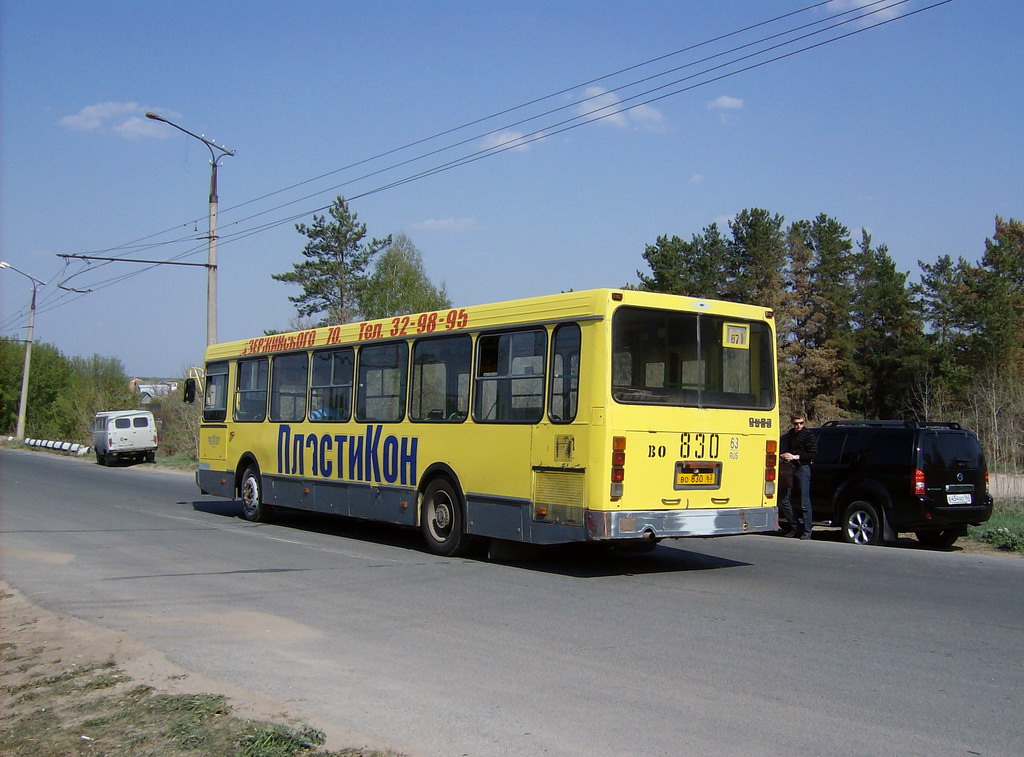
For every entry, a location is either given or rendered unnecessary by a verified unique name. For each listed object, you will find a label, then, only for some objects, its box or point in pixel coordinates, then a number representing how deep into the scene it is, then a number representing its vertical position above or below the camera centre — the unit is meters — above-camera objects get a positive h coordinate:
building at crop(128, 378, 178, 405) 49.31 +3.17
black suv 13.93 -0.25
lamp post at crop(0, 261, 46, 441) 57.59 +3.72
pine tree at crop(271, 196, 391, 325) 66.12 +12.20
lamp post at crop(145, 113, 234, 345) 28.60 +5.32
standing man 15.12 -0.07
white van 40.36 +0.41
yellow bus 10.48 +0.41
